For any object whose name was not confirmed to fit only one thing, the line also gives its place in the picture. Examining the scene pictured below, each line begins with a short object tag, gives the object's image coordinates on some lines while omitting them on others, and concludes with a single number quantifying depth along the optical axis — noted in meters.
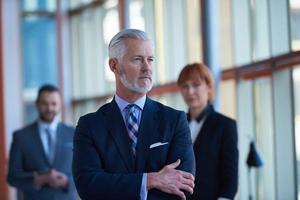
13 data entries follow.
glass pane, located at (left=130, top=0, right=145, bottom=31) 12.60
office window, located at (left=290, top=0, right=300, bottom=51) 7.67
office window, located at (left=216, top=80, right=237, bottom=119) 9.48
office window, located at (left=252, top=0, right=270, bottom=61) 8.60
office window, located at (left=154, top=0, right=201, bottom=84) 10.54
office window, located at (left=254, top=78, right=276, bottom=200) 8.47
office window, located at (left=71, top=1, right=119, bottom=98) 14.75
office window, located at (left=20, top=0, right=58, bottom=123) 16.66
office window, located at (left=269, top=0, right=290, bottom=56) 7.98
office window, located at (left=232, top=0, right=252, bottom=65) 9.23
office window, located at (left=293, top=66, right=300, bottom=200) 7.69
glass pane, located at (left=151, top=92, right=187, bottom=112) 10.89
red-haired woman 4.77
